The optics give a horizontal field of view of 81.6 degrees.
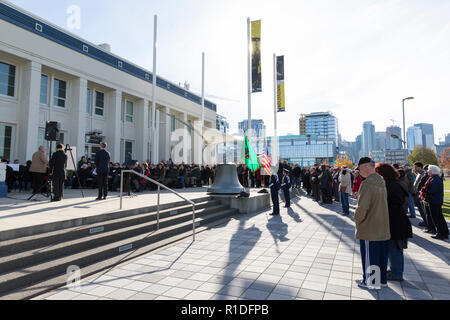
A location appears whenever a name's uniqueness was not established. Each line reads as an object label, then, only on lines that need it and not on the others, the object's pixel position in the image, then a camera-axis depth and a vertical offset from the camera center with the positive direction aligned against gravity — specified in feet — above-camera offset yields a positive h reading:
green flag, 36.09 +2.39
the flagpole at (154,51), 63.36 +30.64
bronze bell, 35.14 -1.09
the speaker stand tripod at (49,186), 28.91 -1.43
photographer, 26.13 +0.35
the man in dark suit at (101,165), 28.18 +0.91
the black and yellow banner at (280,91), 73.36 +23.36
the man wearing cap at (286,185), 38.29 -1.82
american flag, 39.45 +1.84
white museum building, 48.39 +19.02
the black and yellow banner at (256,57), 55.93 +25.00
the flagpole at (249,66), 56.50 +23.24
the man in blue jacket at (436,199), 21.77 -2.26
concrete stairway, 11.98 -4.59
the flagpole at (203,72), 82.05 +32.15
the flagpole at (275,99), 73.00 +21.02
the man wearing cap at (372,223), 12.16 -2.38
